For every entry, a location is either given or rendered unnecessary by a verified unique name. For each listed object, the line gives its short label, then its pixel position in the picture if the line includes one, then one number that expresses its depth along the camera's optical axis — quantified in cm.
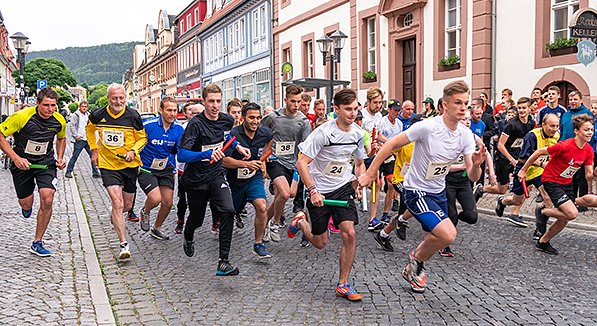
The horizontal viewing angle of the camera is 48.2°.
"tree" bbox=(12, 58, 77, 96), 9710
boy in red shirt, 731
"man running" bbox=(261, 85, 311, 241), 821
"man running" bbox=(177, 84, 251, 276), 645
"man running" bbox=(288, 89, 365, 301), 573
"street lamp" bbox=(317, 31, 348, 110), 1983
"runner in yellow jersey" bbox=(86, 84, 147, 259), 722
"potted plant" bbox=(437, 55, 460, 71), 1853
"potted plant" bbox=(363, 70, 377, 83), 2372
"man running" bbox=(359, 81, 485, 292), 571
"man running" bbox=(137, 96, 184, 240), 830
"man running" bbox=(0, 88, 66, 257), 721
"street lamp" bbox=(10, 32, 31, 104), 2500
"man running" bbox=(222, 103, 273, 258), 703
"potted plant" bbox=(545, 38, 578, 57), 1441
